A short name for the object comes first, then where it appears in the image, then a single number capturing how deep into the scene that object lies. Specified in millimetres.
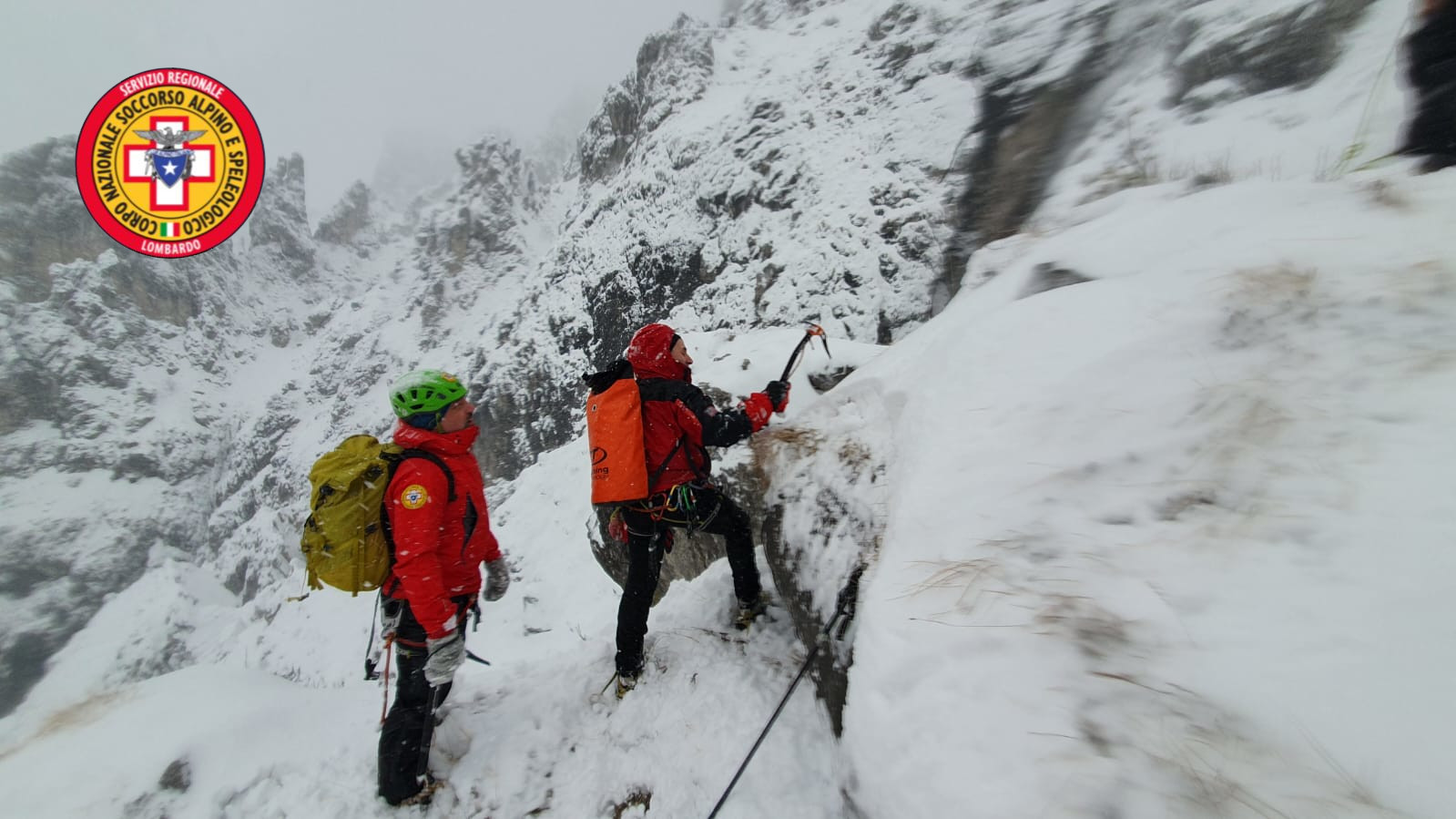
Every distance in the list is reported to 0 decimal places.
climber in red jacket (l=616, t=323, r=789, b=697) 3195
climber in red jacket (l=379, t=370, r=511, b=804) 2598
